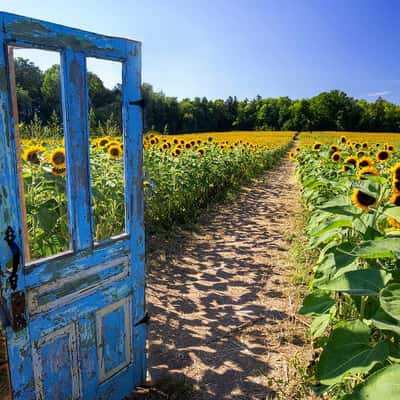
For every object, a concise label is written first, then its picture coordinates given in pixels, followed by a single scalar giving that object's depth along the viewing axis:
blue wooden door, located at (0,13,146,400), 1.36
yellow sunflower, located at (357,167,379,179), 3.04
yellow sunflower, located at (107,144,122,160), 4.16
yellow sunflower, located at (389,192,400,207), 2.38
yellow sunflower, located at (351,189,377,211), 2.22
